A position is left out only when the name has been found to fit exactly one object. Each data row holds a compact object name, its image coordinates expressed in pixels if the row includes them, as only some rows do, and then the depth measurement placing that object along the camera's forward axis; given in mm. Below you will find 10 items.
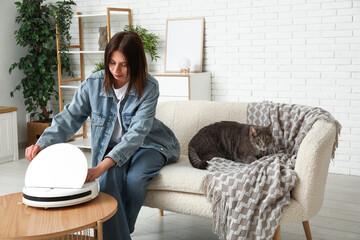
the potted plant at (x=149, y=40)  4500
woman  2037
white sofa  1972
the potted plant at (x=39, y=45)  4910
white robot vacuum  1625
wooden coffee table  1415
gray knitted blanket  1938
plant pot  5023
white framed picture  4375
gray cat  2354
